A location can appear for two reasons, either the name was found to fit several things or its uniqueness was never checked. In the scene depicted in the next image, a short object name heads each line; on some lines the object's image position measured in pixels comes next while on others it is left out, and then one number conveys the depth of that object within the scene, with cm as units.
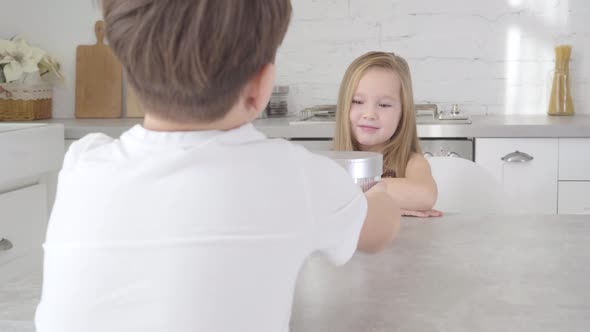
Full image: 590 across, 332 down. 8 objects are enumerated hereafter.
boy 69
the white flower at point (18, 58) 311
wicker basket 319
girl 202
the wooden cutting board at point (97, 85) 347
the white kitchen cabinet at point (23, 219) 262
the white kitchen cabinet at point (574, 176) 274
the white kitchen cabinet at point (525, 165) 276
